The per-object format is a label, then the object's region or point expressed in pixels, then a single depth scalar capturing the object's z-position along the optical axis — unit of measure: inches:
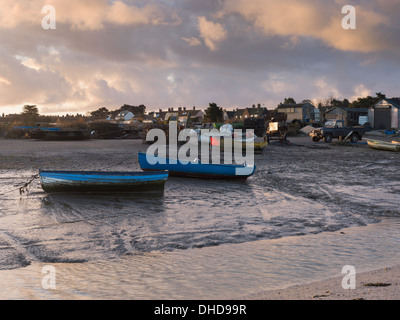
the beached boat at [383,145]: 1387.8
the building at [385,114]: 2659.9
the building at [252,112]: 4447.3
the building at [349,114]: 3063.5
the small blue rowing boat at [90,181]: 639.1
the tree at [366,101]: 3560.5
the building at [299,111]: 3873.0
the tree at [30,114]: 2703.7
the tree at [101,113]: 5438.0
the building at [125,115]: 4989.2
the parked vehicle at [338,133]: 1731.1
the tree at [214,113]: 3564.0
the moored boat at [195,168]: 801.6
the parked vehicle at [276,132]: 1749.0
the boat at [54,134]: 2128.7
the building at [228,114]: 4910.2
